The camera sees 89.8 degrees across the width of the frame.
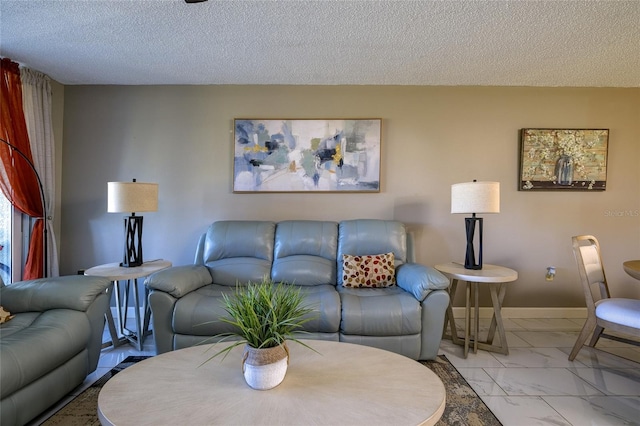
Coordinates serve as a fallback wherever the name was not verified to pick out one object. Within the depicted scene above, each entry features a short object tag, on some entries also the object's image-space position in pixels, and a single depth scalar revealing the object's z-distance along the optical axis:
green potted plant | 1.17
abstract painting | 3.21
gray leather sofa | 2.15
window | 2.70
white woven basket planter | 1.16
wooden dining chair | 2.01
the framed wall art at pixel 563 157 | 3.20
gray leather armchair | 1.43
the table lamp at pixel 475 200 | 2.51
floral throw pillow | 2.60
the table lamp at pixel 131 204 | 2.51
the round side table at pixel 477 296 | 2.36
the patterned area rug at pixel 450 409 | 1.65
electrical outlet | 3.20
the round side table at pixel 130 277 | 2.37
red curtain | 2.59
